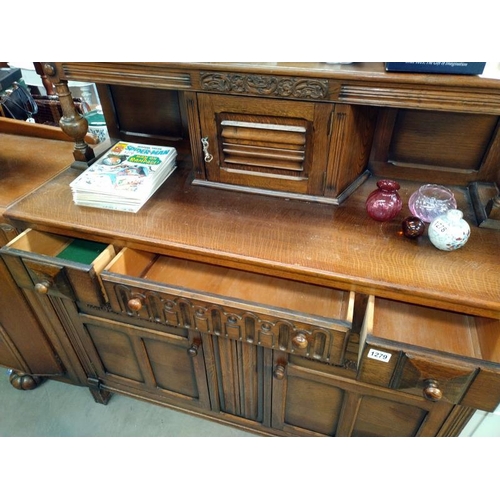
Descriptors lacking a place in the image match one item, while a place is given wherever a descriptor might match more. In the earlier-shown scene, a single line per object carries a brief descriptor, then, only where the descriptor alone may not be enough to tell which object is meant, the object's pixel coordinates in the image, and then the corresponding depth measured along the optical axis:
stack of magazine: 1.02
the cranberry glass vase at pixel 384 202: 0.92
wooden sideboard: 0.80
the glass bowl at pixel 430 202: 0.93
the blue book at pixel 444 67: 0.73
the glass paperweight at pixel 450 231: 0.84
